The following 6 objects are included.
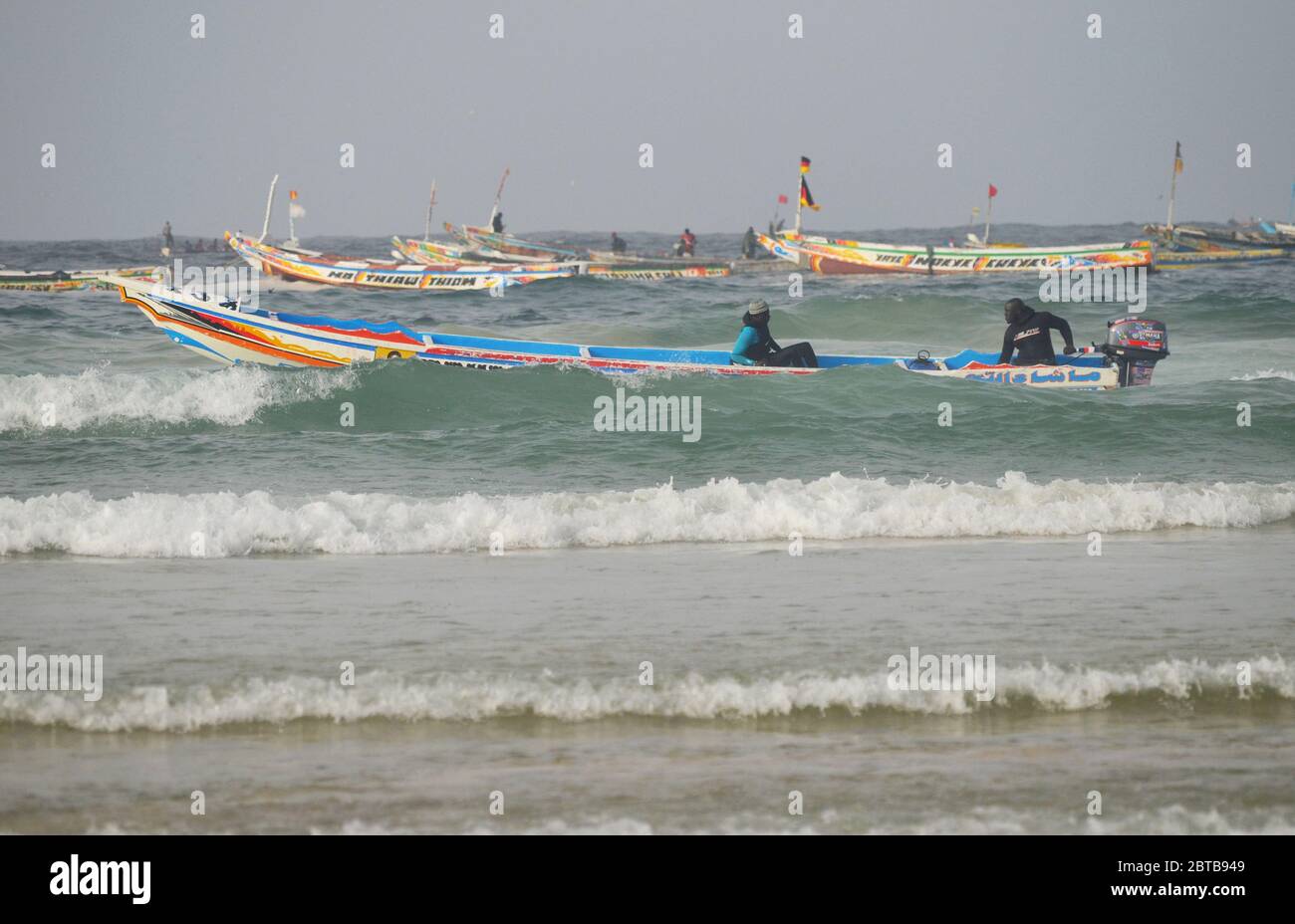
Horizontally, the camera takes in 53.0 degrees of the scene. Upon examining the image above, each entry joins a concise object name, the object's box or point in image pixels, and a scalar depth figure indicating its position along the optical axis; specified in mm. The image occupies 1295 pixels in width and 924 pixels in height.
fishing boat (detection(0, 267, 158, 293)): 40719
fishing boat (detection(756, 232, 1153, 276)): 47750
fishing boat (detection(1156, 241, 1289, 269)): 53156
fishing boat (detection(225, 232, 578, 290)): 42125
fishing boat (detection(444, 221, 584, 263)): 58688
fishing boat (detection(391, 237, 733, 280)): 48219
